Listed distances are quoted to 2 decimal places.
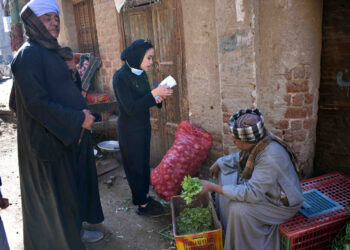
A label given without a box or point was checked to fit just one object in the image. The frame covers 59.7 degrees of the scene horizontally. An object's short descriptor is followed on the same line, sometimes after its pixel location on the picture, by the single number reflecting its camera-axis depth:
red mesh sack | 3.97
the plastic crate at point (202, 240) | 2.58
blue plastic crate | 2.64
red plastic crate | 2.40
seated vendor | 2.39
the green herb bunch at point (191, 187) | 2.71
